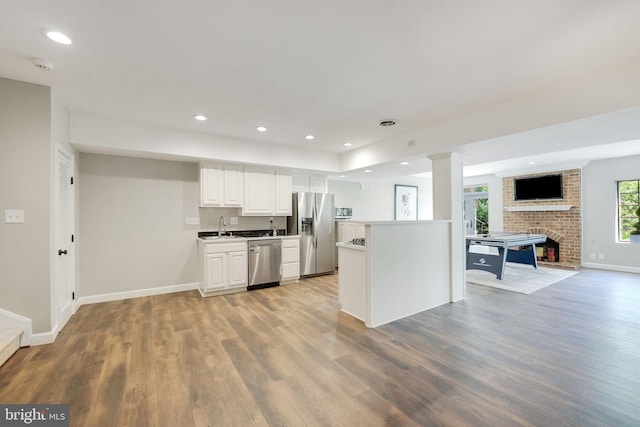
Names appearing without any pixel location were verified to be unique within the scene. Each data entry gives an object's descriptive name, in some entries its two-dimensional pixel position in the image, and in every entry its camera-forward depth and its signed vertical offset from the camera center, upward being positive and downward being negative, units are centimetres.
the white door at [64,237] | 294 -26
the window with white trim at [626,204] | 579 +18
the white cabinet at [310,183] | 572 +68
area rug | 470 -128
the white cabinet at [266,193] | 487 +39
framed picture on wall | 831 +36
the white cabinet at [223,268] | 422 -86
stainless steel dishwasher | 464 -86
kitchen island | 316 -75
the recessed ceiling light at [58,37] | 194 +132
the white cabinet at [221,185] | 444 +50
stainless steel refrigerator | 540 -32
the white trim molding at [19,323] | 254 -104
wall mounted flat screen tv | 676 +67
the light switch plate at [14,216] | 257 -1
